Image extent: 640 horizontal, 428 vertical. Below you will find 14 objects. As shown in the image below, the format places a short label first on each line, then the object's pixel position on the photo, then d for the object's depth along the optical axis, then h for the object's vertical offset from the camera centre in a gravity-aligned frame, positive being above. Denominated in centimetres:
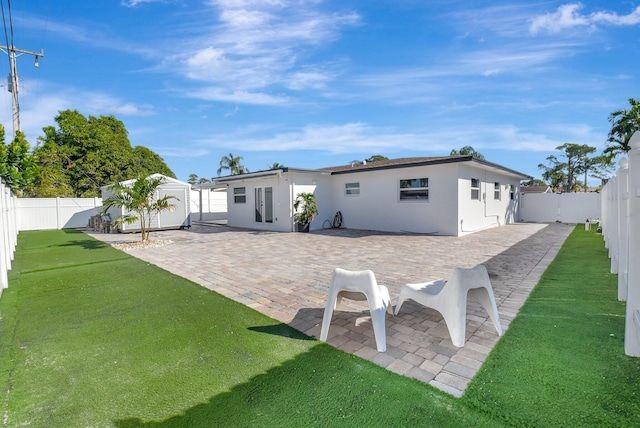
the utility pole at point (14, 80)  1861 +787
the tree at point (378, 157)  4084 +611
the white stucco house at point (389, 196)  1236 +40
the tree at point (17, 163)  1048 +180
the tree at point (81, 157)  2300 +408
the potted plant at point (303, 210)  1412 -20
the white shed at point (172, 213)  1511 -12
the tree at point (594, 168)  3176 +331
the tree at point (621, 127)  1841 +432
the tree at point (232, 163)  3833 +530
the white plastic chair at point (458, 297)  304 -99
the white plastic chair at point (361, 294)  309 -93
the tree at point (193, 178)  4747 +444
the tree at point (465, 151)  3369 +563
